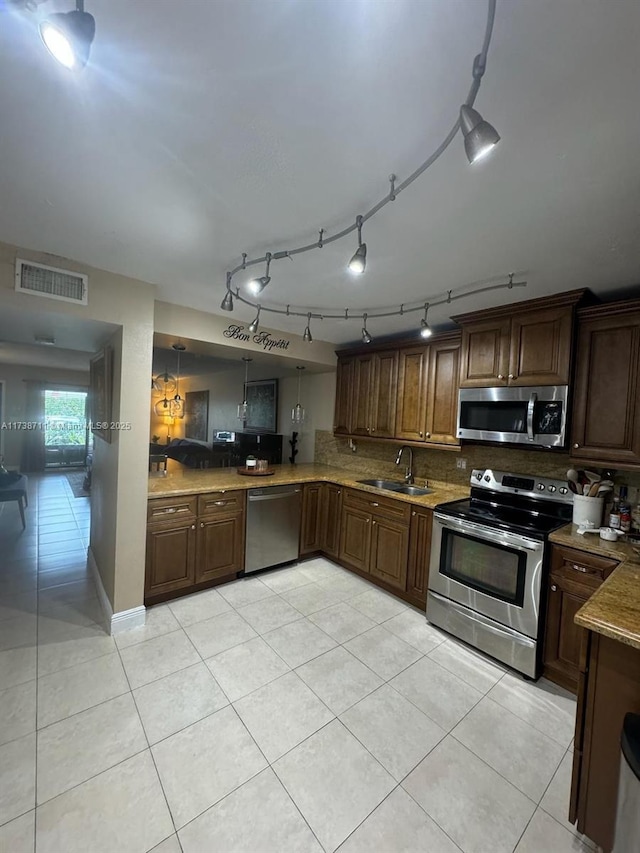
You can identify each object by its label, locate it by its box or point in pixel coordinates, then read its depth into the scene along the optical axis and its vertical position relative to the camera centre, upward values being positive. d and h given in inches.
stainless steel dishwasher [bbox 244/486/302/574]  128.3 -43.1
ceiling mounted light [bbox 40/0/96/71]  25.9 +27.8
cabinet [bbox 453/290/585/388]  91.2 +23.6
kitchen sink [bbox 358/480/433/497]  134.1 -27.3
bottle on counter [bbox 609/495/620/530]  84.4 -20.8
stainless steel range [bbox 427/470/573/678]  85.5 -37.4
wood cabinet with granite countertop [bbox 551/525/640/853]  46.6 -37.8
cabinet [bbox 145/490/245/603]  106.7 -43.2
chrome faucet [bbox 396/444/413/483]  140.5 -21.7
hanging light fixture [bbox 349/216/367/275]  54.3 +24.6
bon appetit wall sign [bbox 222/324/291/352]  123.6 +28.1
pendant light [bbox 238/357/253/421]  136.1 +0.9
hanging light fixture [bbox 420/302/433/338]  99.1 +26.2
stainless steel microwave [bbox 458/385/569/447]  92.3 +3.1
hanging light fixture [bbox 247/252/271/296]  72.2 +27.1
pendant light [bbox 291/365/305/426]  148.7 +0.5
